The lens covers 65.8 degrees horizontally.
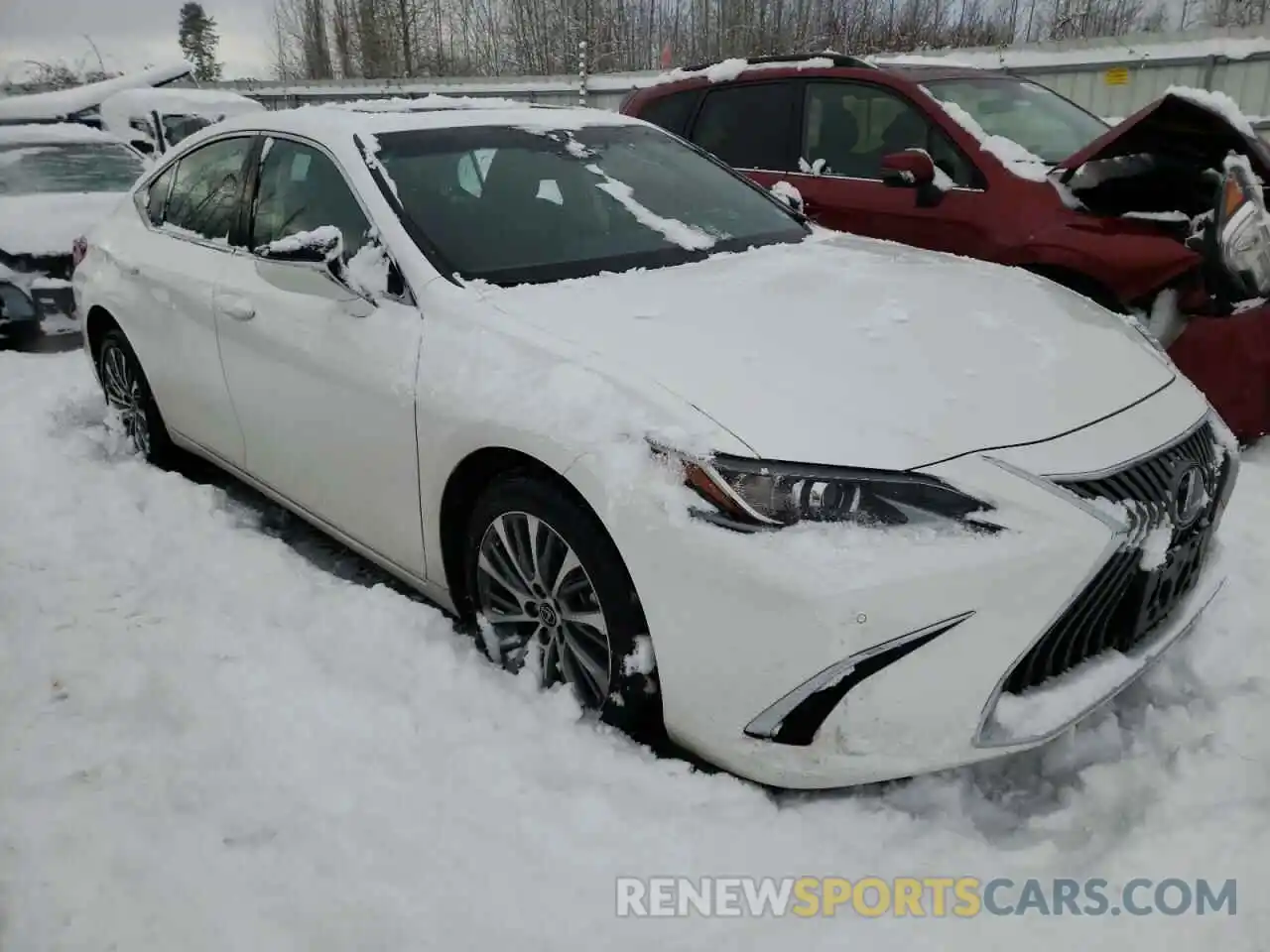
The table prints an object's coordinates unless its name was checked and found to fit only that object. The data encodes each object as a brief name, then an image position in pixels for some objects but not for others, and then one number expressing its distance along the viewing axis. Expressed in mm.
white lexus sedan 1987
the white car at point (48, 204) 6434
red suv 4062
